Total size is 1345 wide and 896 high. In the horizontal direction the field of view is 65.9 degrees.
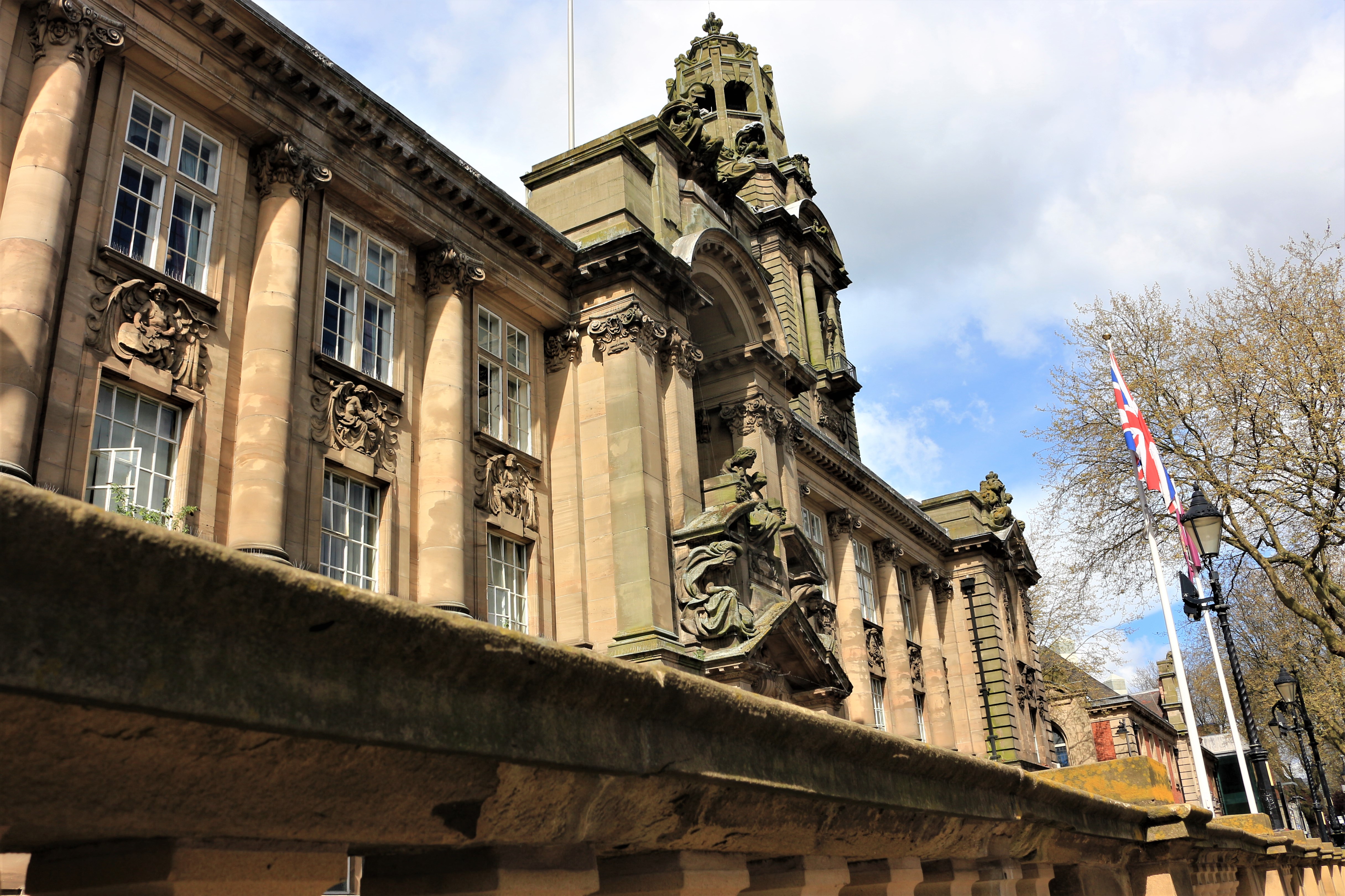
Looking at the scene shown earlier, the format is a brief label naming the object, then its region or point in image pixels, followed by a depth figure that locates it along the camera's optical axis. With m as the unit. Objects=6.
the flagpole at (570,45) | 24.66
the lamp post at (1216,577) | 15.79
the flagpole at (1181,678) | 16.75
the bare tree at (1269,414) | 23.56
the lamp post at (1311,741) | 22.22
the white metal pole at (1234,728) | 20.08
